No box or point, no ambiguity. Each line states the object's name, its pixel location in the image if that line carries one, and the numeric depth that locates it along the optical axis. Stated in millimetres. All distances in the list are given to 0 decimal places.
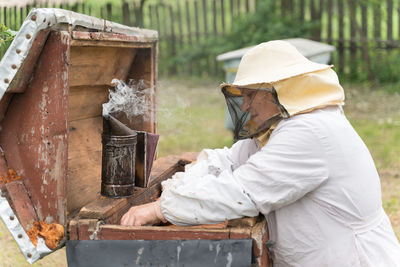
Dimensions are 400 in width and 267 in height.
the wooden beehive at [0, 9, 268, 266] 2738
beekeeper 2775
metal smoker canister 2950
